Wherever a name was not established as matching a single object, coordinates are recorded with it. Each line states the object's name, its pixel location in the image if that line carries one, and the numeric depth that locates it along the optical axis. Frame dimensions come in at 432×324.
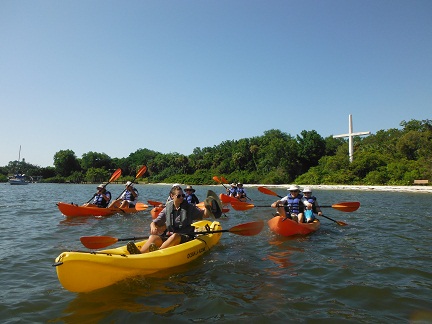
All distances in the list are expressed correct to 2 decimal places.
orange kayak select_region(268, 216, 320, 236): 7.35
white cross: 41.90
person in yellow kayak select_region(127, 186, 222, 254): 5.17
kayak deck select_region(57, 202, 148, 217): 10.84
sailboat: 55.76
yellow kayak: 3.70
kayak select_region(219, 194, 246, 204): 14.61
